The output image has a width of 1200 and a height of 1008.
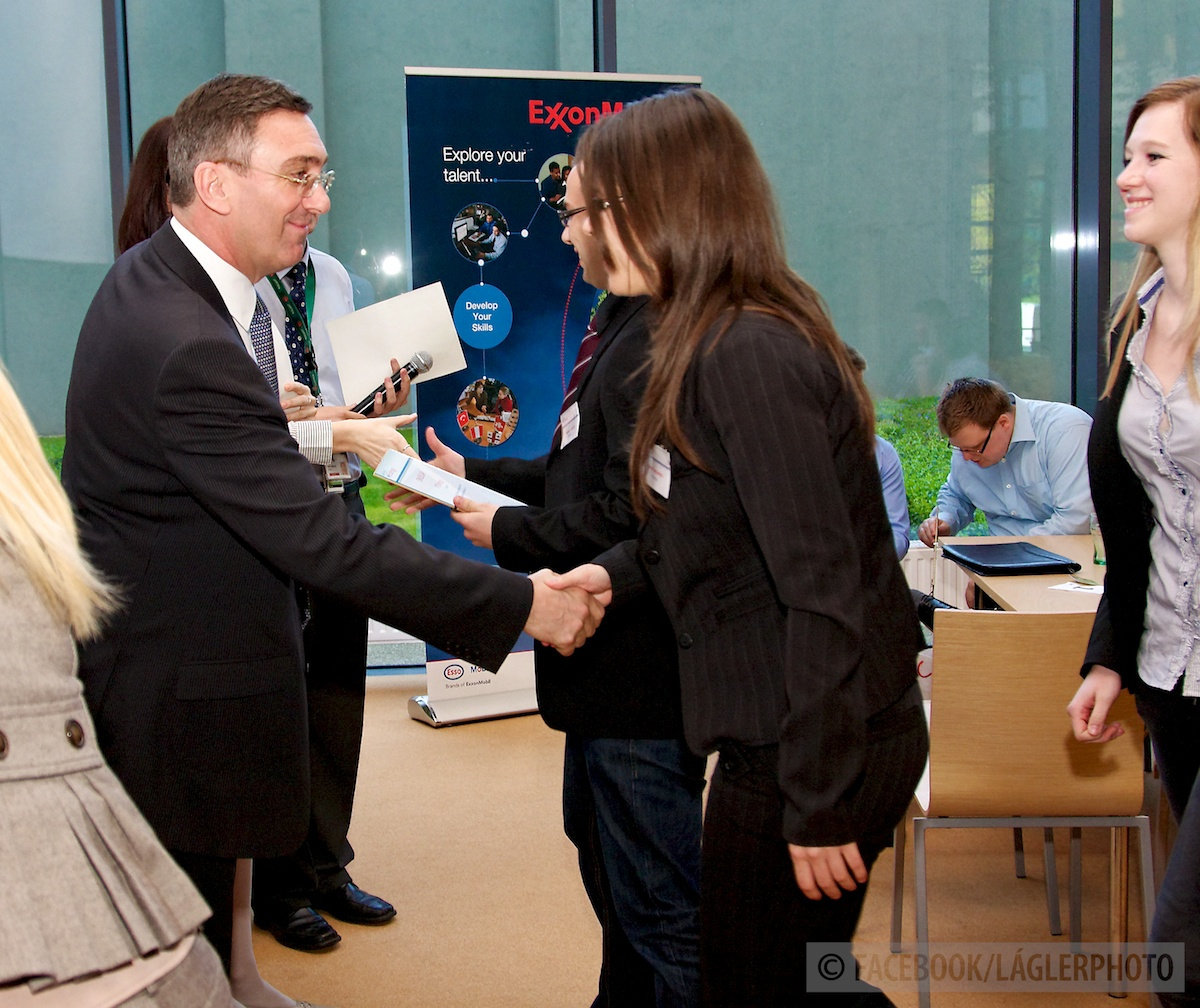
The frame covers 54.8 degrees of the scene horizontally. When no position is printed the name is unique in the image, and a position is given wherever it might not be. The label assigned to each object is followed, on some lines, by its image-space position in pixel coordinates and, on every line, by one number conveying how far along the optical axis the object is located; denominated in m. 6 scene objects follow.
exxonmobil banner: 4.63
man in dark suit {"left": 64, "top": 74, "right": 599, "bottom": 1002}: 1.67
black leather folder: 3.50
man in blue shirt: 4.23
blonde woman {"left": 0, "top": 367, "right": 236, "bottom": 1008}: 0.96
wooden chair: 2.47
